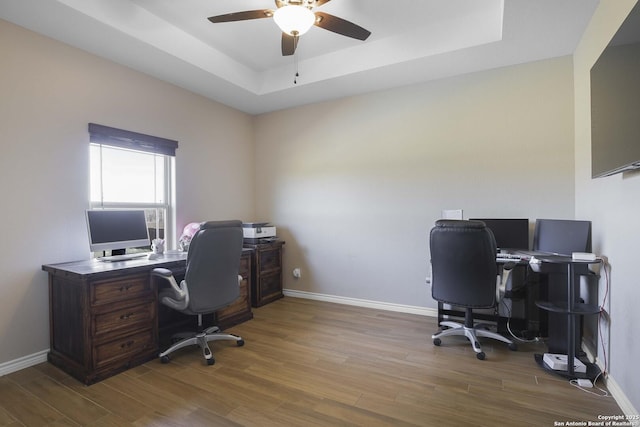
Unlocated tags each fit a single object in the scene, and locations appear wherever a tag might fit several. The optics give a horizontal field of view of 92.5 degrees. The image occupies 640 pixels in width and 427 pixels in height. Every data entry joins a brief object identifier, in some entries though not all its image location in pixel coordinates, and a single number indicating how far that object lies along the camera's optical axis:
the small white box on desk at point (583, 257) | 2.06
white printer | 3.93
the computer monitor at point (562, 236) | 2.45
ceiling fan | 1.90
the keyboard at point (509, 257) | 2.55
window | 2.84
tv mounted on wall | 1.45
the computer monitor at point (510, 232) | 2.90
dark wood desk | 2.15
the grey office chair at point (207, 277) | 2.37
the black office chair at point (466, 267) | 2.40
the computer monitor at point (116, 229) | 2.56
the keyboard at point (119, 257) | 2.63
